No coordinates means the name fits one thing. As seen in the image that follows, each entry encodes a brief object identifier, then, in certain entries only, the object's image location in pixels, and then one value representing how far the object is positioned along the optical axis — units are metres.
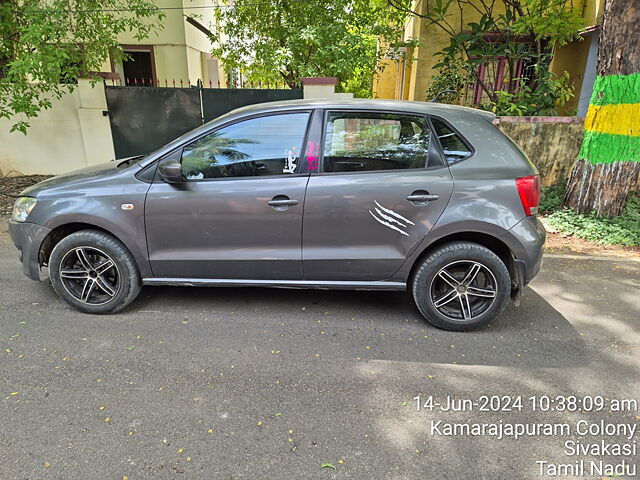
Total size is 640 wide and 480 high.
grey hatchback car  3.24
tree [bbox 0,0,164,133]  5.72
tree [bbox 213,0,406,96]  9.48
